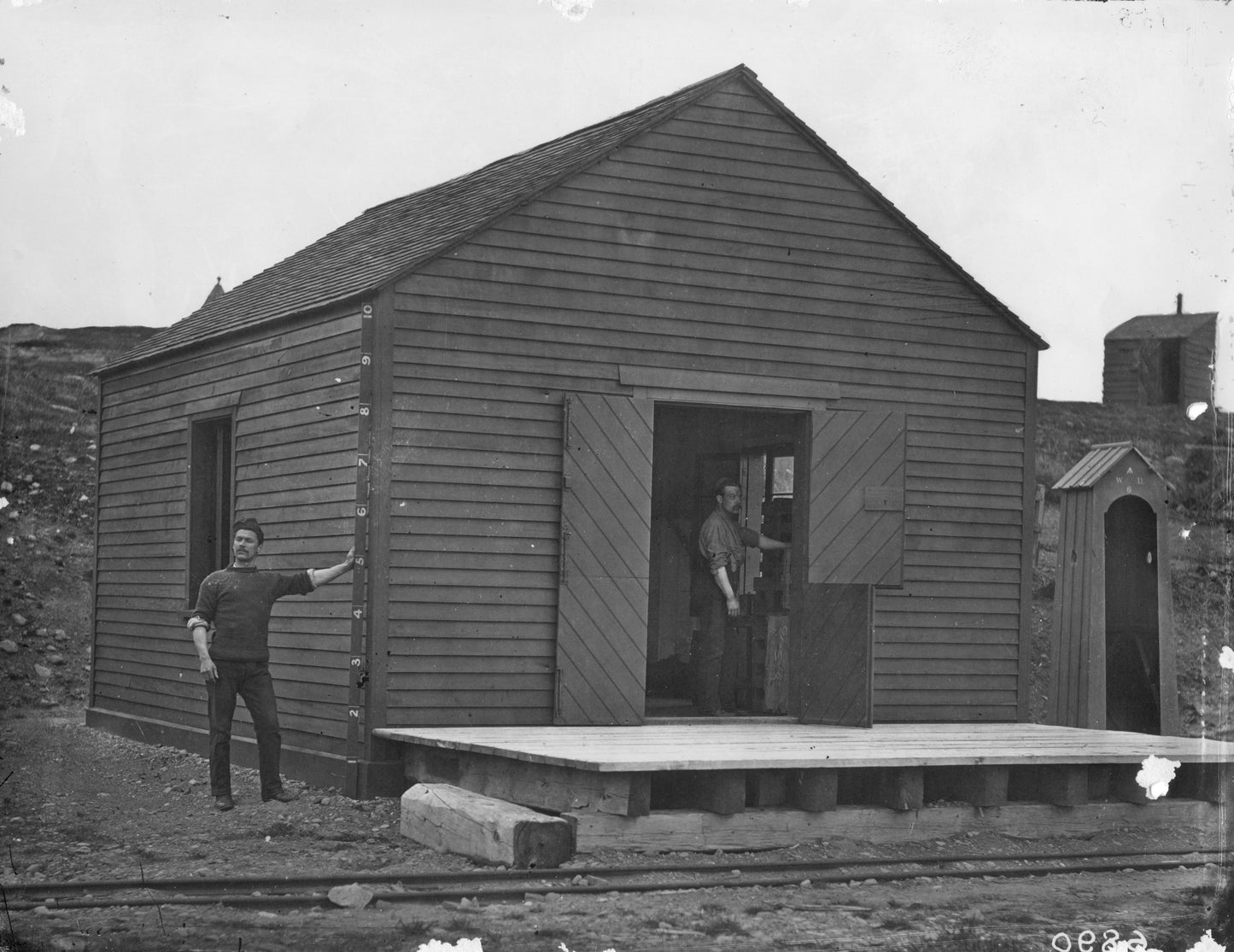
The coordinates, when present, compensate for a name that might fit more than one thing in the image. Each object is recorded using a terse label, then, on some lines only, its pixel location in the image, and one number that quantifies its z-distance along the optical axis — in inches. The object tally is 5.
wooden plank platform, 353.7
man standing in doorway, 495.5
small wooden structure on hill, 1541.6
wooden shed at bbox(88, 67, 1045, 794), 431.5
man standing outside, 414.6
